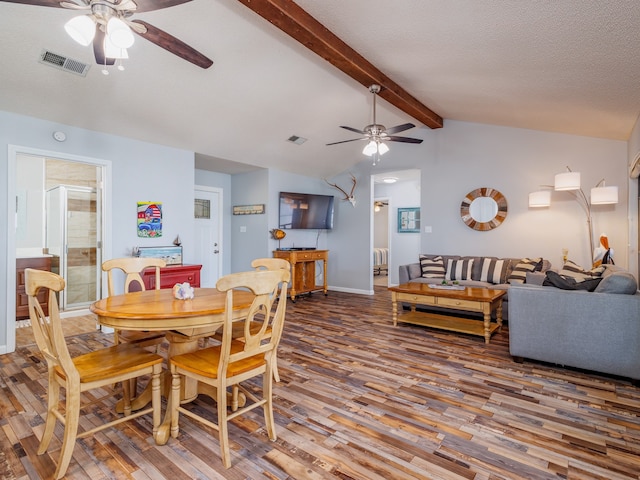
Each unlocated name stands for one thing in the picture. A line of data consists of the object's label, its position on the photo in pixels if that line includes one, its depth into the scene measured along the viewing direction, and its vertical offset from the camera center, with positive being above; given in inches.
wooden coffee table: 149.6 -29.9
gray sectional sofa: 107.7 -29.5
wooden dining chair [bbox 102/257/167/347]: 95.0 -12.6
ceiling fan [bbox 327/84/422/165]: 153.3 +47.9
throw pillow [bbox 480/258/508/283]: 196.2 -19.1
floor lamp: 161.9 +22.2
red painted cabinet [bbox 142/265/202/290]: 168.7 -18.3
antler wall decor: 274.8 +36.5
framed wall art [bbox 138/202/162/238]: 178.1 +11.2
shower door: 210.7 +1.8
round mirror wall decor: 213.2 +18.8
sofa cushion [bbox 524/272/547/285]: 162.4 -19.2
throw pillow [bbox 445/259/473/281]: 207.9 -19.0
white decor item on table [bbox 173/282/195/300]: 92.4 -14.1
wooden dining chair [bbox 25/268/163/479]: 66.4 -27.3
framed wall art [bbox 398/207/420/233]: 308.9 +17.1
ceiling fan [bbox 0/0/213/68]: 69.6 +48.1
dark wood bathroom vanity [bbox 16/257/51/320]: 183.5 -19.0
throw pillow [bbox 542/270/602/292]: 117.2 -15.7
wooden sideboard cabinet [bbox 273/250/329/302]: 240.7 -21.6
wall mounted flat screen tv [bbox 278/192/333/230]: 253.6 +21.9
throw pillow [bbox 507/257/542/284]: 185.0 -17.0
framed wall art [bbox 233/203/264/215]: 251.6 +23.1
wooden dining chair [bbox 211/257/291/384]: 101.7 -26.2
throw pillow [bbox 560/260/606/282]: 135.8 -14.6
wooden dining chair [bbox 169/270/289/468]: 70.3 -27.7
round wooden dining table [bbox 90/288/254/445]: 74.0 -16.5
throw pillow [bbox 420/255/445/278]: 212.5 -17.9
